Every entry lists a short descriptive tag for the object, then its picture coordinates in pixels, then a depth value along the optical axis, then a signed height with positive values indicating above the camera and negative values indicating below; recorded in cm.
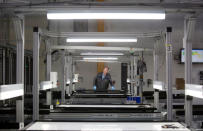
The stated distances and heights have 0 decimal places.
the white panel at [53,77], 657 -20
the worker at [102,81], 1069 -47
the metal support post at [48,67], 649 +5
